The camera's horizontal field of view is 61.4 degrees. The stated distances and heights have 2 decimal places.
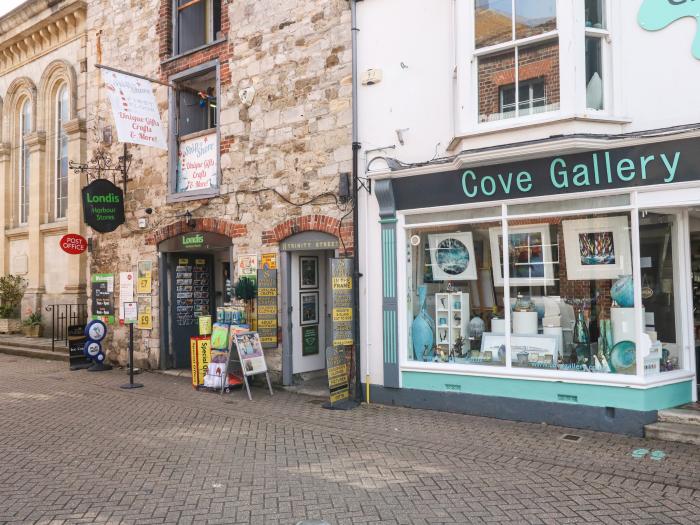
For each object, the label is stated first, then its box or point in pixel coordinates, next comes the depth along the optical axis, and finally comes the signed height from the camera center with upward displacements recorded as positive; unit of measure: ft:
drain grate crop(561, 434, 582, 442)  21.77 -5.72
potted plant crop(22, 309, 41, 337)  53.16 -2.94
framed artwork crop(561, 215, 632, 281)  23.45 +1.46
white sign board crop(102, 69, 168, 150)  32.91 +10.45
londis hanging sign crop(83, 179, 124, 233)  38.42 +5.73
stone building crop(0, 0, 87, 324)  50.44 +14.02
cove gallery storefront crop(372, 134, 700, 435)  22.38 -0.04
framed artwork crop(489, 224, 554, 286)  25.17 +1.27
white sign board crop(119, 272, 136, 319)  40.06 +0.25
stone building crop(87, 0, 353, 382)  30.55 +8.24
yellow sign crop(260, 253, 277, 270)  32.32 +1.55
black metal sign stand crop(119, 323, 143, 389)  33.60 -4.57
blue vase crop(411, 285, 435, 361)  27.86 -2.21
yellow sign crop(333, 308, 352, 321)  28.14 -1.25
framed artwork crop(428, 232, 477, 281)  27.17 +1.38
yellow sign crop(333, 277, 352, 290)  28.07 +0.23
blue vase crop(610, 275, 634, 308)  23.16 -0.32
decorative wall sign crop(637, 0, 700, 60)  21.34 +9.95
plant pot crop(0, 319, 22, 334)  56.18 -3.12
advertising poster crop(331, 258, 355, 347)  28.09 -0.63
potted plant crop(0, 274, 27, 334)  55.67 -0.63
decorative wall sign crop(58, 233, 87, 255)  43.80 +3.66
